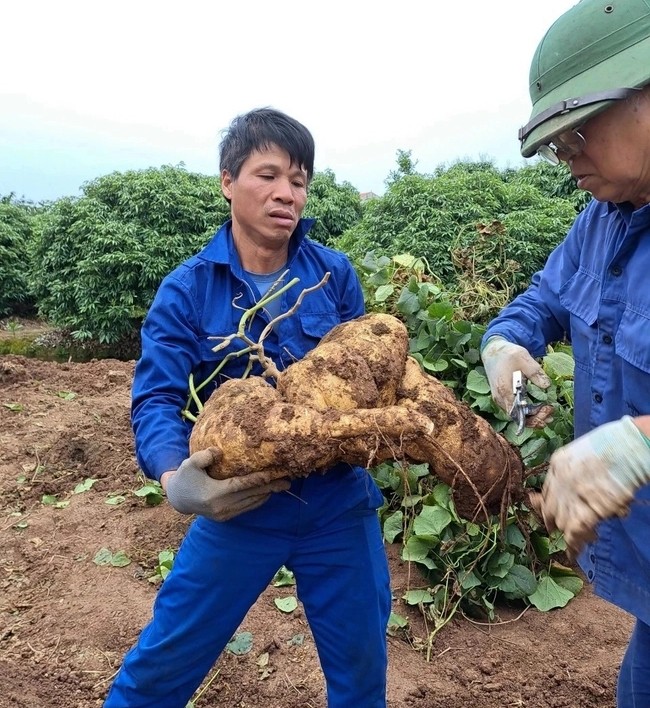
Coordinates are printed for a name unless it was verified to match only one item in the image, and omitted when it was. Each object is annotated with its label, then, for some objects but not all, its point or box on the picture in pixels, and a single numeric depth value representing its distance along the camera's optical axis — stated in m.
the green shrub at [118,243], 7.68
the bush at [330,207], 9.17
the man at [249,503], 1.64
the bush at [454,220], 4.66
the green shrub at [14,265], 10.55
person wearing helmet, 1.11
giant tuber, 1.51
